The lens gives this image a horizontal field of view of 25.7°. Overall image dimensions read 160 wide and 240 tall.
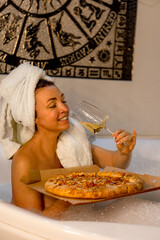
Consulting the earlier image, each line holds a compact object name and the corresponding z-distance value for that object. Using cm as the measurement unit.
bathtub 89
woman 137
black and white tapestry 204
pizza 113
